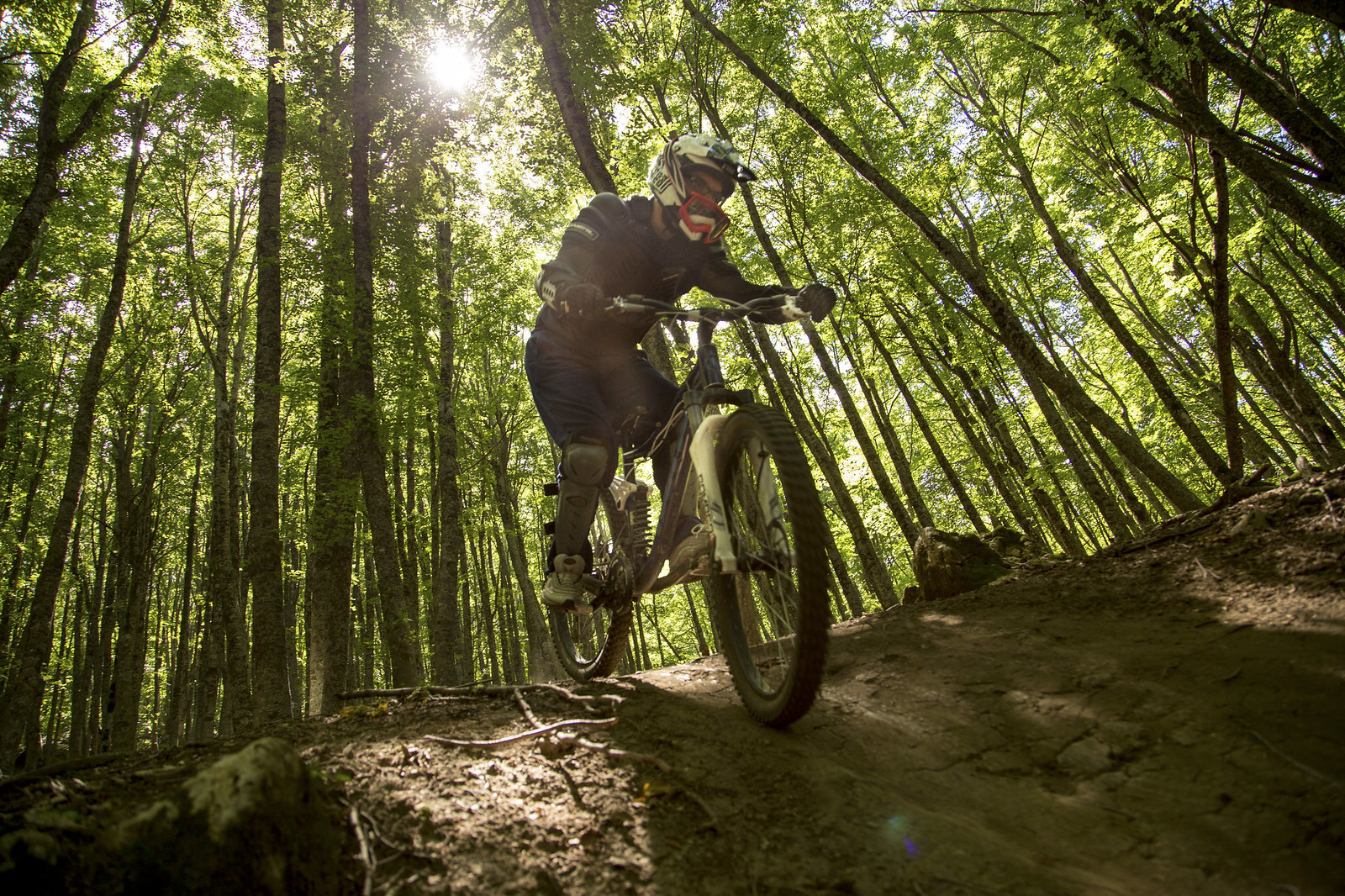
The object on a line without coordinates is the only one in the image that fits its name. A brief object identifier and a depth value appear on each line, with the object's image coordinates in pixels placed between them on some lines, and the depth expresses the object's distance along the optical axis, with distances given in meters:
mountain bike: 2.17
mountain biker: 3.29
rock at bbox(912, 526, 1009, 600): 5.14
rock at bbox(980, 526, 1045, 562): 5.78
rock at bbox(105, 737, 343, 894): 1.08
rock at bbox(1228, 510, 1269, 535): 3.22
